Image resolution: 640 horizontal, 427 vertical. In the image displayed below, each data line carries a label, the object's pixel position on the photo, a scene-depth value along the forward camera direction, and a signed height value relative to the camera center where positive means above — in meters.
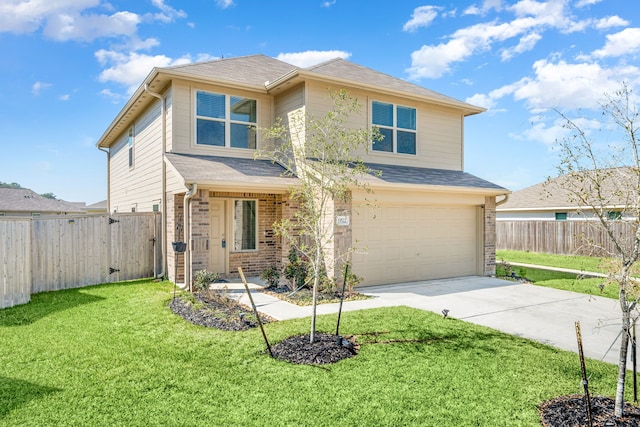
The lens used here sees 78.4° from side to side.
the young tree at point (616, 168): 3.51 +0.44
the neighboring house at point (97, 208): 31.38 +0.37
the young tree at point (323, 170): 5.73 +0.66
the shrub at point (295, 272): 9.48 -1.46
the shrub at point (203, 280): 8.43 -1.46
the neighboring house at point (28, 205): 27.62 +0.60
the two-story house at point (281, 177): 9.97 +0.95
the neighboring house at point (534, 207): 20.84 +0.23
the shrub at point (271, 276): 9.60 -1.57
